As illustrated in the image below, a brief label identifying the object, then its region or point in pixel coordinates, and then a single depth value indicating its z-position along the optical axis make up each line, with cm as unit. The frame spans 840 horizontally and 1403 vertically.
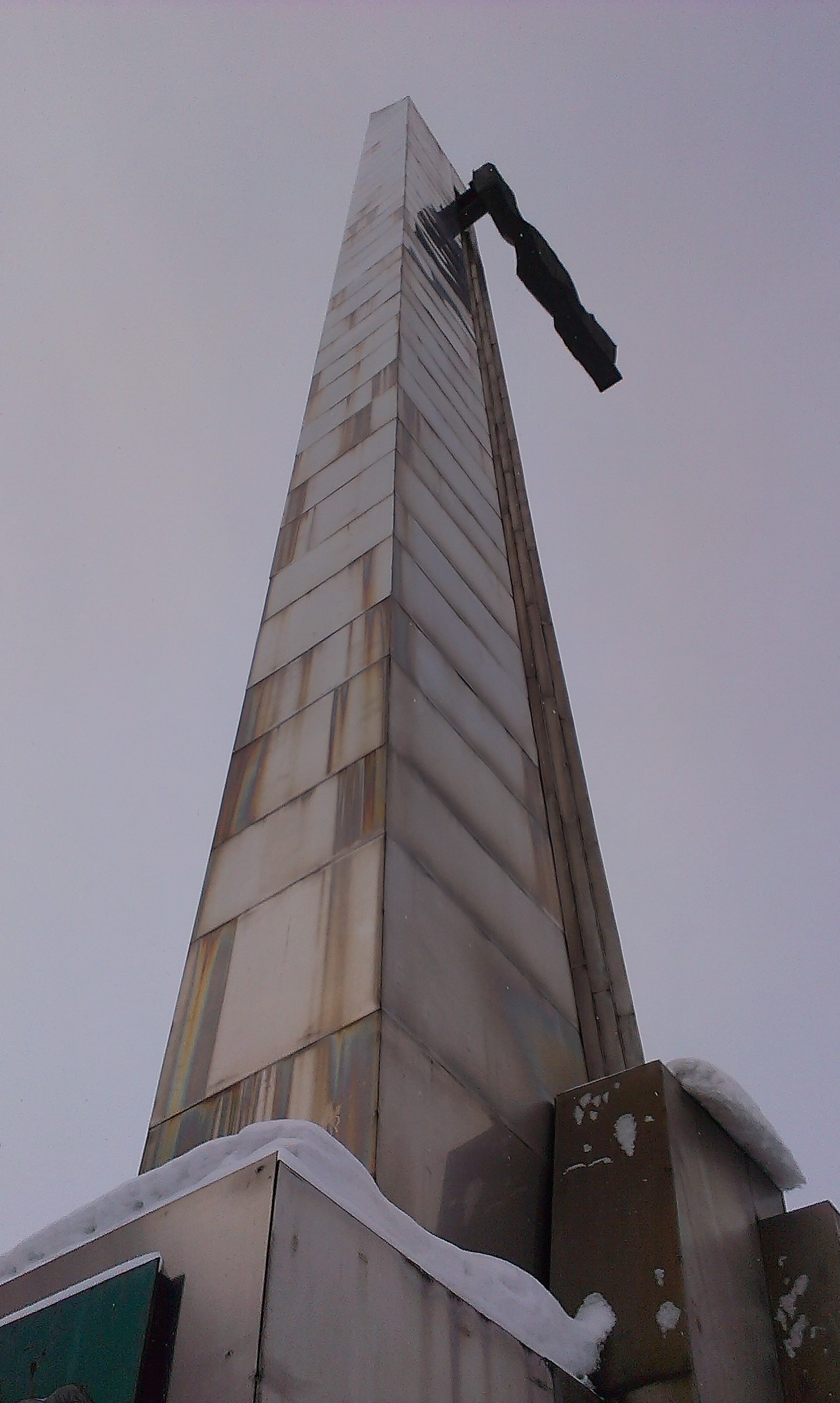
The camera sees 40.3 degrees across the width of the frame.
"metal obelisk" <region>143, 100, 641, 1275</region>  495
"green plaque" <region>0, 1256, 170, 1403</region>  273
